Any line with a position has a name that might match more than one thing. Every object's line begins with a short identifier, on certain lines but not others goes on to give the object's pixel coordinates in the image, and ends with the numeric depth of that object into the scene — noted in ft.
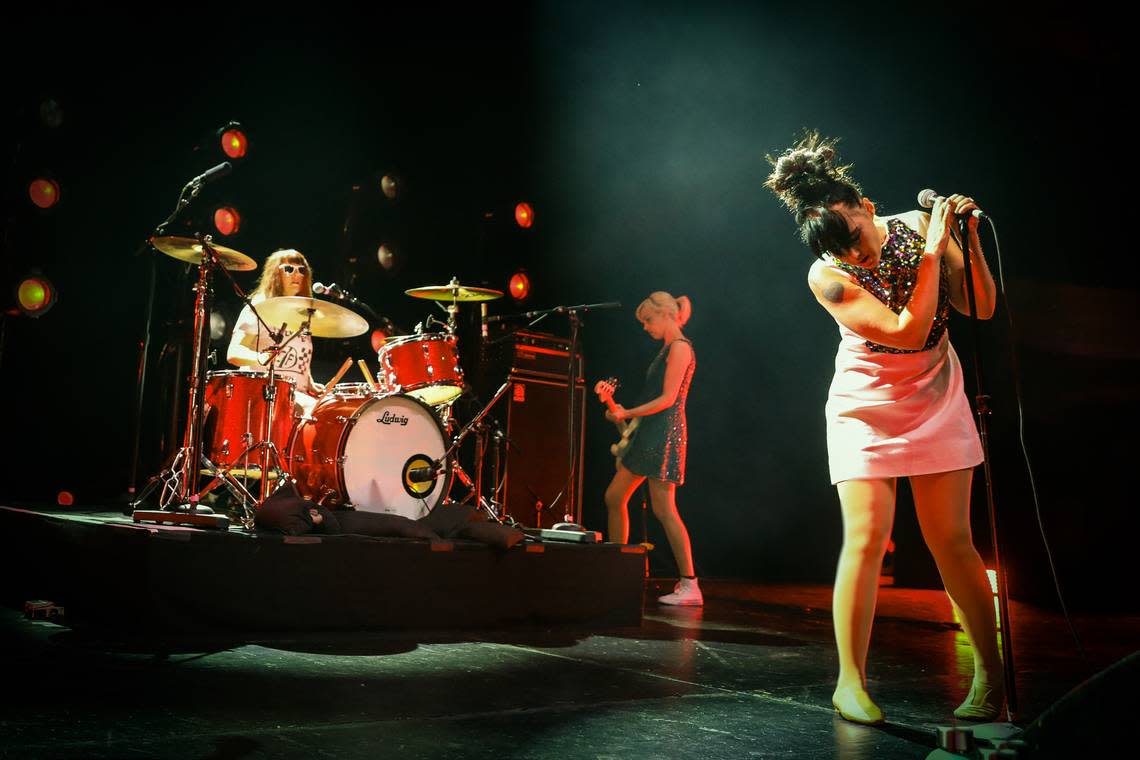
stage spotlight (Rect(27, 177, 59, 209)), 21.43
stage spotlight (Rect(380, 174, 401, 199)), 27.43
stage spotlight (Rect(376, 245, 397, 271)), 27.66
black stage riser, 11.59
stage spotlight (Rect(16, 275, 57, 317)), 21.18
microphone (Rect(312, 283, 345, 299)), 17.85
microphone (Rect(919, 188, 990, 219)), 8.81
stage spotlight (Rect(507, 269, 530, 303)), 29.50
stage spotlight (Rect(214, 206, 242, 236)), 25.03
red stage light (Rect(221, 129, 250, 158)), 23.99
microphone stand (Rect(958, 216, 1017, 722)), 7.66
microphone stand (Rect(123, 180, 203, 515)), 22.57
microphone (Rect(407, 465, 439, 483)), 19.08
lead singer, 8.92
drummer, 19.75
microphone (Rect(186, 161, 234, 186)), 15.21
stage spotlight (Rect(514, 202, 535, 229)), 29.50
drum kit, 18.08
